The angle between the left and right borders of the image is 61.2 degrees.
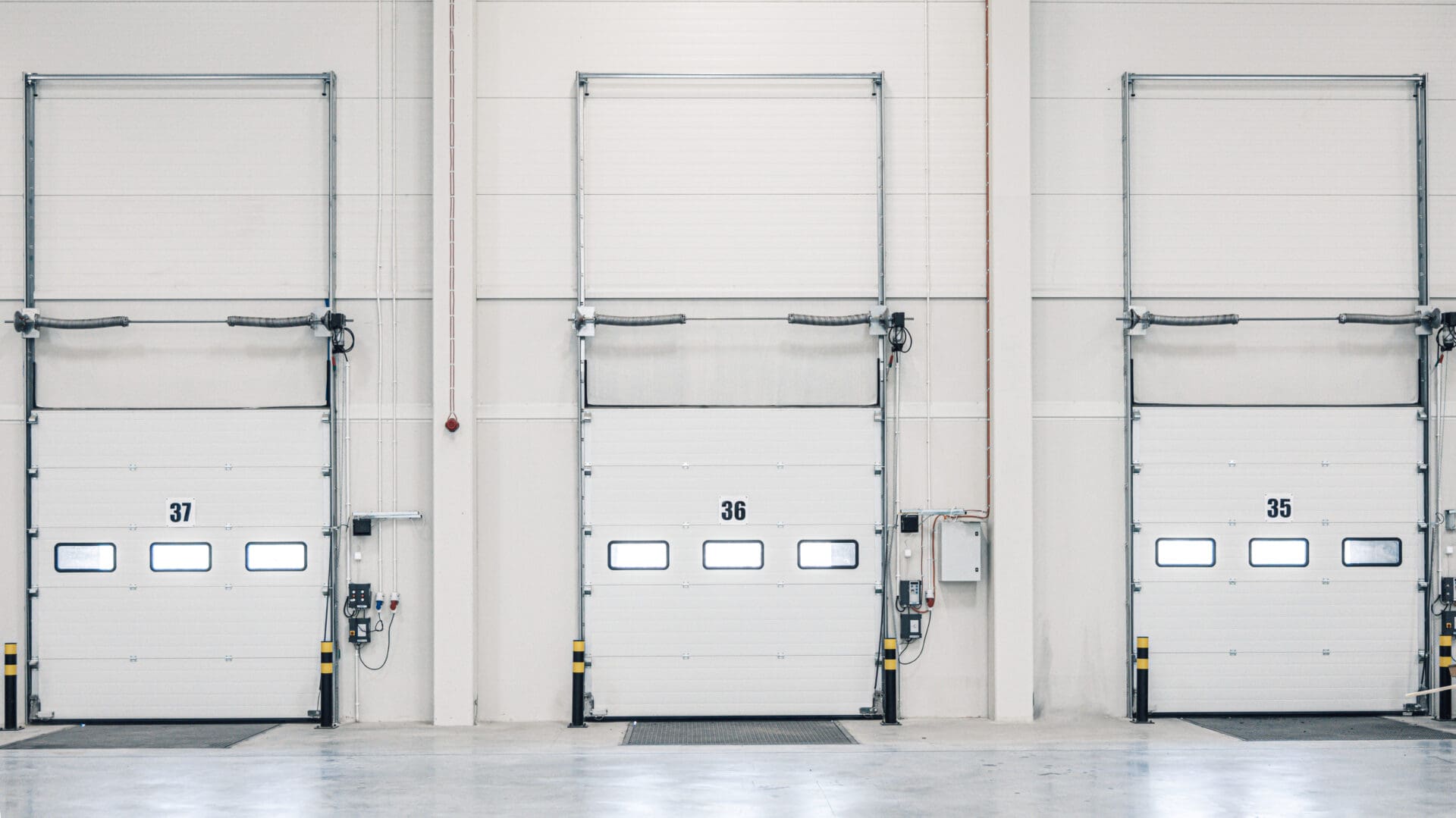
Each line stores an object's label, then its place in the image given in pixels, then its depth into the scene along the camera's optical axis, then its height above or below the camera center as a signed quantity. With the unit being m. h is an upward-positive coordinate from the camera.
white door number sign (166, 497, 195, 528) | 12.29 -0.83
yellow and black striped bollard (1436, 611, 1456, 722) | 12.05 -2.31
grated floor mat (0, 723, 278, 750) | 10.95 -2.80
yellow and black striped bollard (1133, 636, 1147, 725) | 11.98 -2.42
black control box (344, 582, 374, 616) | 12.07 -1.62
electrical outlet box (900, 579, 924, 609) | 12.20 -1.58
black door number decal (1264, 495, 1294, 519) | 12.50 -0.69
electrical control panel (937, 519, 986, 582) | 12.17 -1.14
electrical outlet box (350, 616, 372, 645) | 12.08 -1.92
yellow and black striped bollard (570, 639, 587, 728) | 11.84 -2.40
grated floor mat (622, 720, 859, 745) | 11.15 -2.80
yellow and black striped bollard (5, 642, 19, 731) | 11.62 -2.41
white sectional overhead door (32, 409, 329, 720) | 12.20 -1.28
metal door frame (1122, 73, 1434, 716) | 12.41 +1.77
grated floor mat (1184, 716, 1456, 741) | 11.20 -2.77
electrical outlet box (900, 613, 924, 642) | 12.26 -1.91
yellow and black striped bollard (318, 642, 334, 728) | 11.79 -2.36
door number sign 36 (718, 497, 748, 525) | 12.41 -0.73
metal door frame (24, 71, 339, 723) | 12.18 +1.28
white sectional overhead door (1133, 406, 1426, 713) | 12.41 -1.23
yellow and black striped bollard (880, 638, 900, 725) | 11.88 -2.47
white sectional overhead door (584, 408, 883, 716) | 12.30 -1.27
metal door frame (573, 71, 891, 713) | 12.28 +1.65
